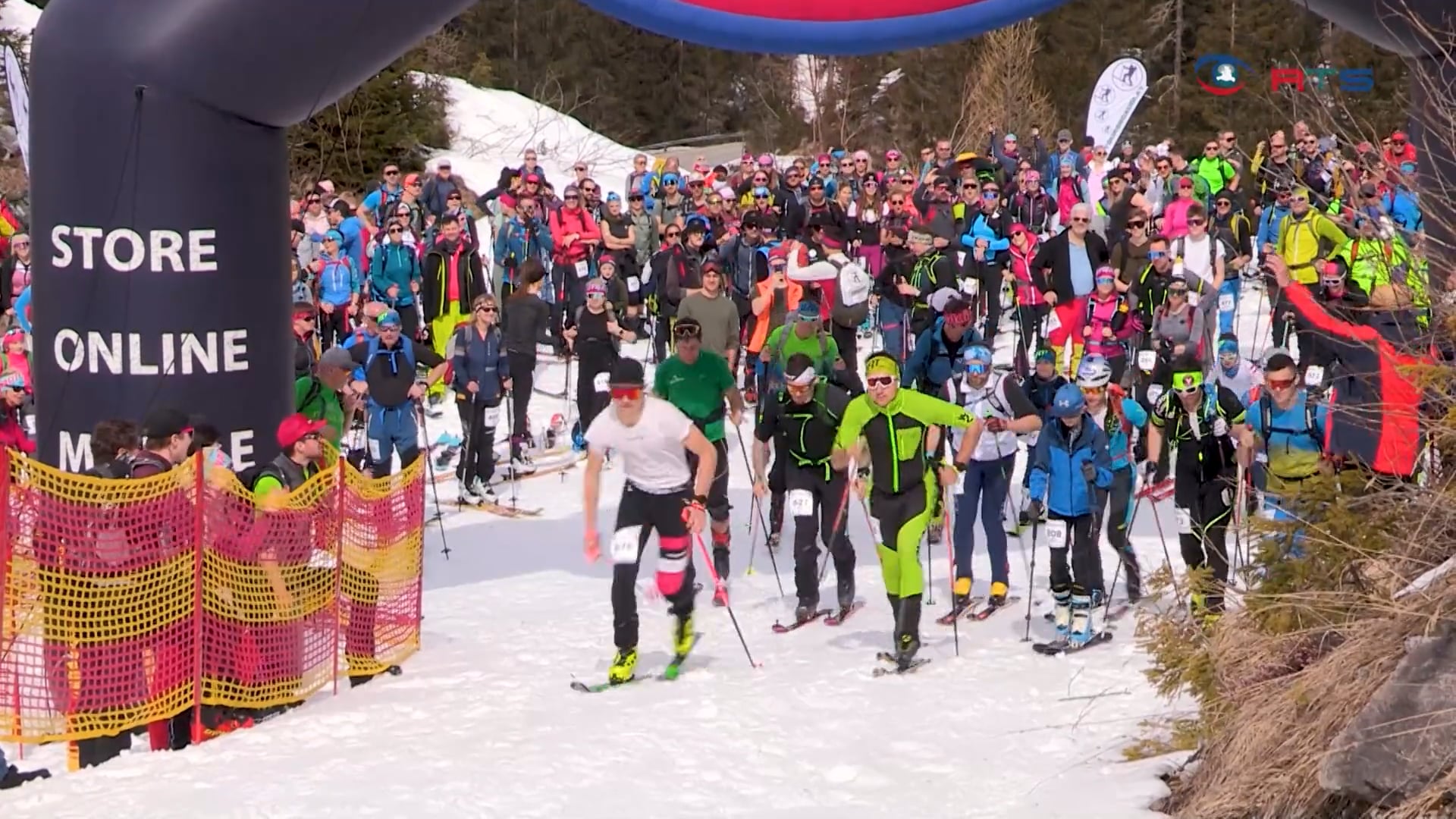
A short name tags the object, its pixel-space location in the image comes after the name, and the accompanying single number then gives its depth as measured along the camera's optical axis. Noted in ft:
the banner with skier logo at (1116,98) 71.00
